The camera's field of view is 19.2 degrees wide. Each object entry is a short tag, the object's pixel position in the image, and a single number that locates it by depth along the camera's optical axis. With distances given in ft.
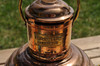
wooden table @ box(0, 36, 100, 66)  3.86
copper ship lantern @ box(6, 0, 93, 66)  2.67
